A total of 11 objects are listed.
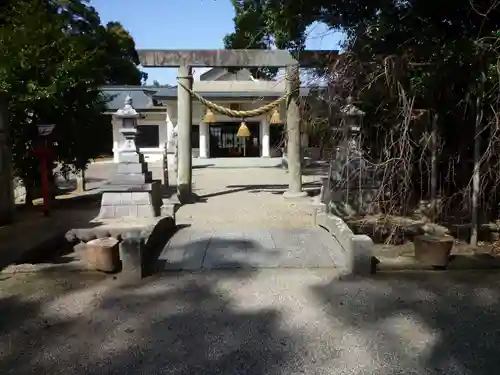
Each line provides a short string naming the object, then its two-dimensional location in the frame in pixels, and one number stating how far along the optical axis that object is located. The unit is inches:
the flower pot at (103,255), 201.3
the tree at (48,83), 387.9
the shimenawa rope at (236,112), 452.5
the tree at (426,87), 236.1
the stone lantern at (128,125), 354.9
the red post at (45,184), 375.9
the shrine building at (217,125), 957.2
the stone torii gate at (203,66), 414.0
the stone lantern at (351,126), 274.5
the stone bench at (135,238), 199.6
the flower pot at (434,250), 202.7
